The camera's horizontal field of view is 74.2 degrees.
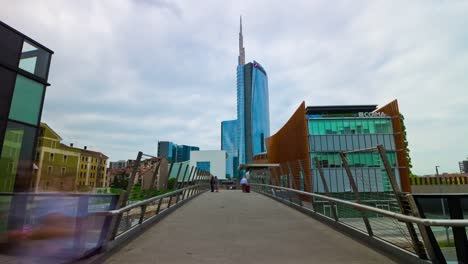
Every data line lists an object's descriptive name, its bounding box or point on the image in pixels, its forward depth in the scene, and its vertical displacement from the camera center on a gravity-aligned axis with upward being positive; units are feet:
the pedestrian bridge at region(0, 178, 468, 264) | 12.75 -2.57
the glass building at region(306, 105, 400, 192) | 114.11 +20.34
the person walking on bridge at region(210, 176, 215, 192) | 86.38 +2.22
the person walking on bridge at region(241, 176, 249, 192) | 83.08 +1.59
